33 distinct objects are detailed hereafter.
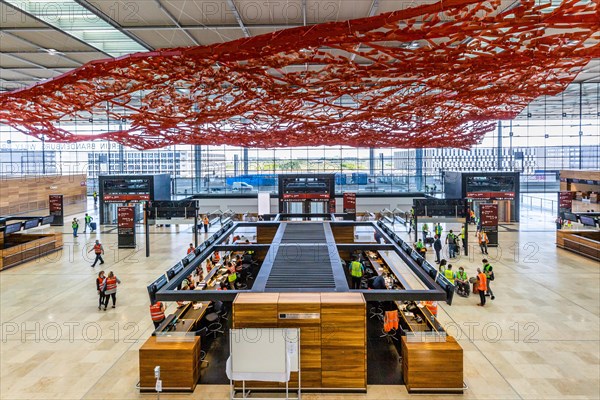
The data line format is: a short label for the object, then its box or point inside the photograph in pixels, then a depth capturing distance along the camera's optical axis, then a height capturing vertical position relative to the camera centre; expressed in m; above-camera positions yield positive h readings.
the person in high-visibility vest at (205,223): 24.12 -2.24
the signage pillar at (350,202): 24.70 -1.08
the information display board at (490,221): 18.58 -1.72
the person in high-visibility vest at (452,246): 16.70 -2.55
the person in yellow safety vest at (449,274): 11.86 -2.63
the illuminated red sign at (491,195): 24.92 -0.71
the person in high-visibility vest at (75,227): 22.50 -2.26
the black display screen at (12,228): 16.62 -1.73
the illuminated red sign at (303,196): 24.05 -0.68
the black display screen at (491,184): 25.34 -0.02
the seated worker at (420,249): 15.48 -2.48
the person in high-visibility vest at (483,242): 17.33 -2.49
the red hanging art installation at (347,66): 3.44 +1.43
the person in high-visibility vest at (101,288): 10.72 -2.69
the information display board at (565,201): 23.70 -1.05
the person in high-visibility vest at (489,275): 11.48 -2.65
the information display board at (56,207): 26.19 -1.36
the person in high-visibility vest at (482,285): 10.79 -2.69
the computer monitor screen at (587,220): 16.43 -1.54
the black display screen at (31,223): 17.72 -1.63
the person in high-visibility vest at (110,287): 10.70 -2.66
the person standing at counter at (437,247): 16.05 -2.51
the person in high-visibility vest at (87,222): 24.22 -2.15
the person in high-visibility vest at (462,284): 11.70 -2.88
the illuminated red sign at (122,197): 25.84 -0.73
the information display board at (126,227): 19.22 -1.96
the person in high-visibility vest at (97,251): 15.75 -2.53
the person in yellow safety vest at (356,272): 11.58 -2.50
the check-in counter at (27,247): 15.86 -2.60
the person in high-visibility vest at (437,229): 17.83 -2.10
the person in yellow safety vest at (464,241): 17.39 -2.48
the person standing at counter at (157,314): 8.33 -2.65
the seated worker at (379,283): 10.17 -2.47
